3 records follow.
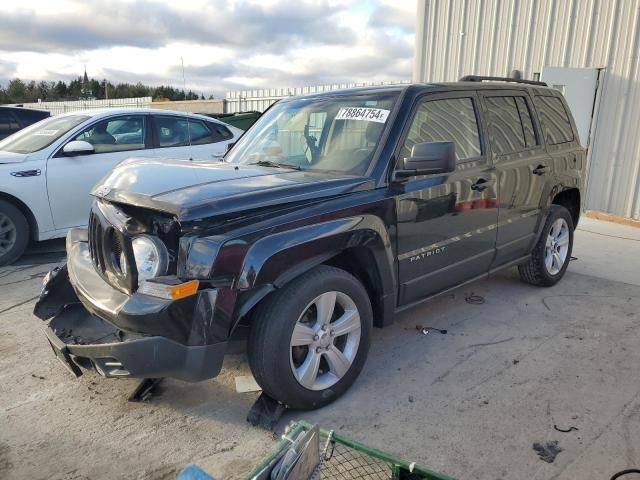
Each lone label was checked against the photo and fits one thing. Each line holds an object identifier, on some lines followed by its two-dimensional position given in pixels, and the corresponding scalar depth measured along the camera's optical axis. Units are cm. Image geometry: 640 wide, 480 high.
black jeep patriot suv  255
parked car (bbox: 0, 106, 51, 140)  923
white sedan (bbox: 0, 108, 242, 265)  583
